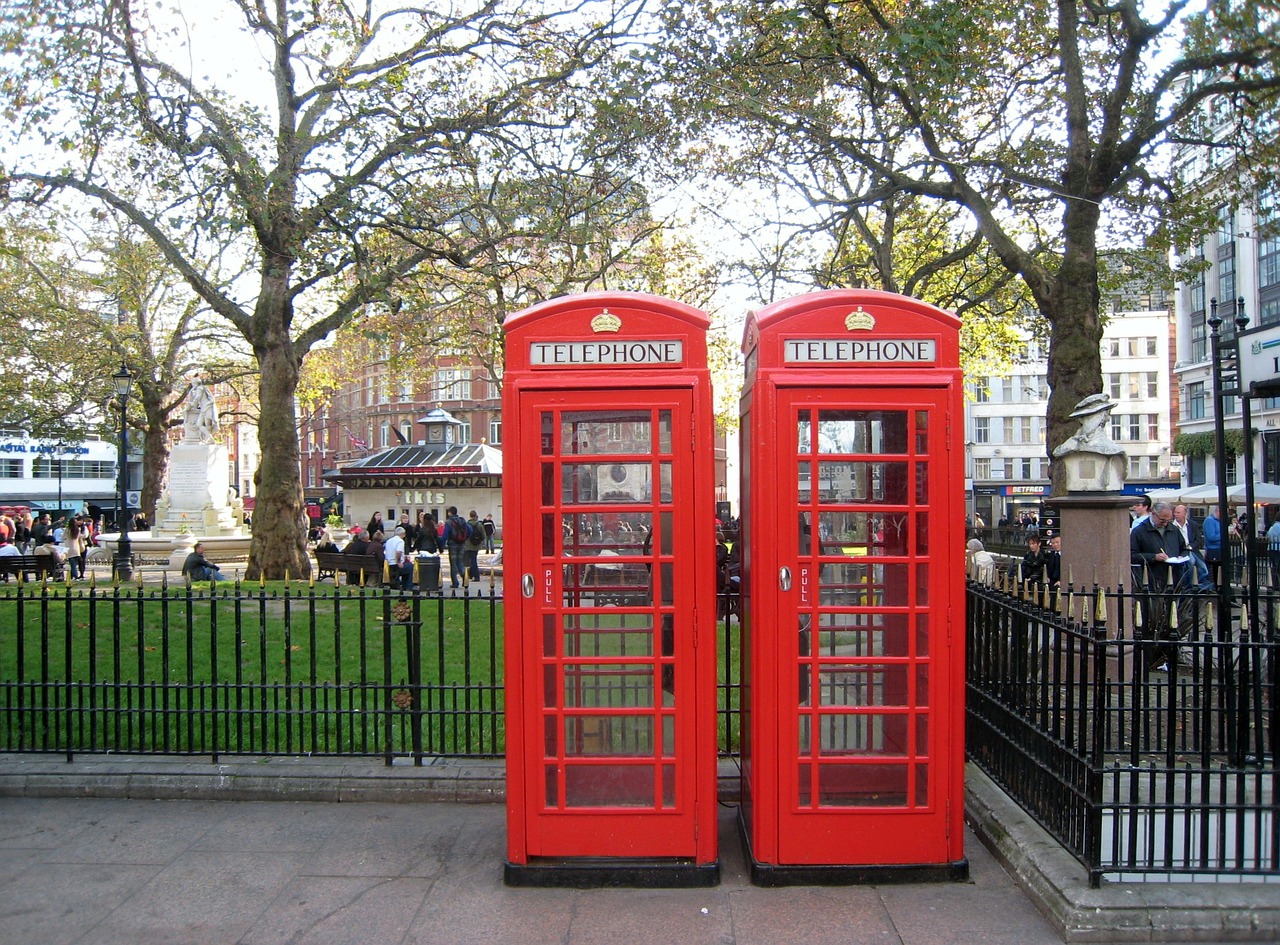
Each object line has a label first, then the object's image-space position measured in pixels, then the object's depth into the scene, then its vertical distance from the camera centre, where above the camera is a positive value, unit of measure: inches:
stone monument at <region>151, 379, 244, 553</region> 1100.5 +18.1
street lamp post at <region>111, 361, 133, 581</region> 919.0 -7.2
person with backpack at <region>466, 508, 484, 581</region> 916.8 -43.3
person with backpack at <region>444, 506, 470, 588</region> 882.1 -39.9
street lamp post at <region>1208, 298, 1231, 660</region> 374.9 +25.6
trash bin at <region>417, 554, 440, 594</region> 583.2 -44.1
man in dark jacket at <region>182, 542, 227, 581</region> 624.4 -44.8
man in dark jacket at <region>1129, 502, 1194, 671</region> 452.8 -31.2
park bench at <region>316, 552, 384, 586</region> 713.6 -51.0
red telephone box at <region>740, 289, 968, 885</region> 178.1 -14.5
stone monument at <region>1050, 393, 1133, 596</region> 378.0 -4.8
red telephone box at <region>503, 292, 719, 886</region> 178.4 -17.1
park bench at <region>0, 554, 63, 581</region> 693.9 -46.5
